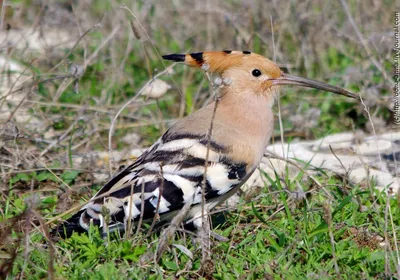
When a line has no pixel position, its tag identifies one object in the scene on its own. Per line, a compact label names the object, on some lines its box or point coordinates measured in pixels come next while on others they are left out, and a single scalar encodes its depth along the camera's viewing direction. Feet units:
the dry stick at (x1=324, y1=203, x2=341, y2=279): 14.03
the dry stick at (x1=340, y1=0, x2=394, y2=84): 25.44
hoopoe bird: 17.06
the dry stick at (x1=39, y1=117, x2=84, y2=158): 22.98
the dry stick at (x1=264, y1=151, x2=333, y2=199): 18.84
